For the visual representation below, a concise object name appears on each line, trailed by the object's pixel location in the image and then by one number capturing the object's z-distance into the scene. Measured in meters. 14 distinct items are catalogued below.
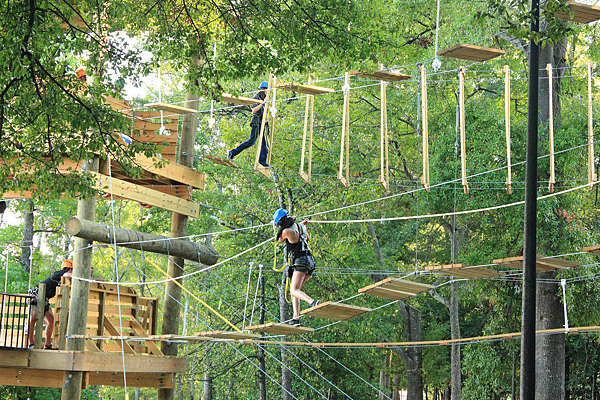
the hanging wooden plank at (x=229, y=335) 18.41
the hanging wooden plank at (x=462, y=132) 19.56
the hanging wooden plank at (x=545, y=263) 18.53
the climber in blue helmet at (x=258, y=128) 24.01
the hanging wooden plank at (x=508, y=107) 19.27
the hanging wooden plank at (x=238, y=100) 21.39
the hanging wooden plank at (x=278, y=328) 17.98
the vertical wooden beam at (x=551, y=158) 18.80
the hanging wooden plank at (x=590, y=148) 18.86
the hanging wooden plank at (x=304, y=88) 20.14
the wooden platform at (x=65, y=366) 21.48
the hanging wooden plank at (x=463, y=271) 18.64
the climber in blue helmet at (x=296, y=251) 18.14
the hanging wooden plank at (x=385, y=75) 19.78
